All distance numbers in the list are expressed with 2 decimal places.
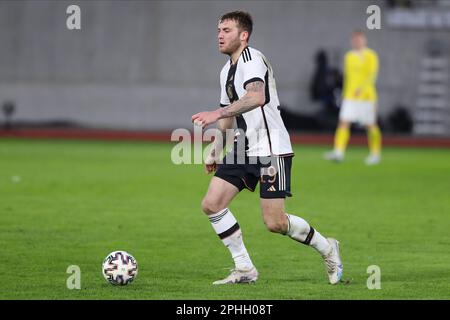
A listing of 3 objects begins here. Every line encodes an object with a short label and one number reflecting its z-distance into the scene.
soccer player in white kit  18.78
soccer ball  18.45
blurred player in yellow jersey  46.44
